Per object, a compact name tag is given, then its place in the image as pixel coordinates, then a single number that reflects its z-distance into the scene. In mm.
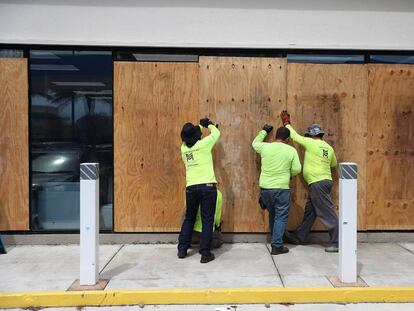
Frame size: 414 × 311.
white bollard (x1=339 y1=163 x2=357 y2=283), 5211
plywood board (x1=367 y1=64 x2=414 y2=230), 7199
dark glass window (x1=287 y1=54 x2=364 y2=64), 7223
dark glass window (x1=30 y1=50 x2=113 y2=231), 7125
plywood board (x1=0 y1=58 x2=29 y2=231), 7027
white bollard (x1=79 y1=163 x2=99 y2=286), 5141
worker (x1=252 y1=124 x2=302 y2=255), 6500
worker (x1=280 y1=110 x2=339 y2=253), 6672
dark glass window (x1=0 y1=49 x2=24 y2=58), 7094
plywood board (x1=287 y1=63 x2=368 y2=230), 7168
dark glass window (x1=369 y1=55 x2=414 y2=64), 7262
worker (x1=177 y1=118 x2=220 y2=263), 6113
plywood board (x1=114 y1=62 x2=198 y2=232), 7098
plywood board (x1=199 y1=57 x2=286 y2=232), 7113
